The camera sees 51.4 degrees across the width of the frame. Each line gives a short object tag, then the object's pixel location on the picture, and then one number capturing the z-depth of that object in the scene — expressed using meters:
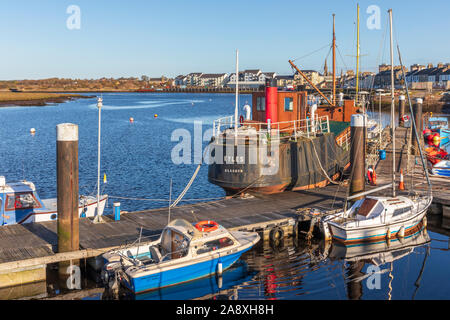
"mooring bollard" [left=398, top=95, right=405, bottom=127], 49.06
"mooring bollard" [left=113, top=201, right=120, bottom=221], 19.93
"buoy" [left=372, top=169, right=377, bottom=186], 26.61
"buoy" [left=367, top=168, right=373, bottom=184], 26.68
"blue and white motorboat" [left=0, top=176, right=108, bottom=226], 21.70
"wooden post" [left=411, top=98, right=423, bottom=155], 42.99
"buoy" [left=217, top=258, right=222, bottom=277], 16.38
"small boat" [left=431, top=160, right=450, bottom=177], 29.91
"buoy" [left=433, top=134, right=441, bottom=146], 49.04
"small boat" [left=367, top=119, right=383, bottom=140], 45.01
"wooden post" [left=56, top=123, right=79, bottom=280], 16.52
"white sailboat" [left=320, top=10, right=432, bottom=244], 20.09
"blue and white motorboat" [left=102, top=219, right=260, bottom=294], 15.19
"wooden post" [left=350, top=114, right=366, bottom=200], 23.22
